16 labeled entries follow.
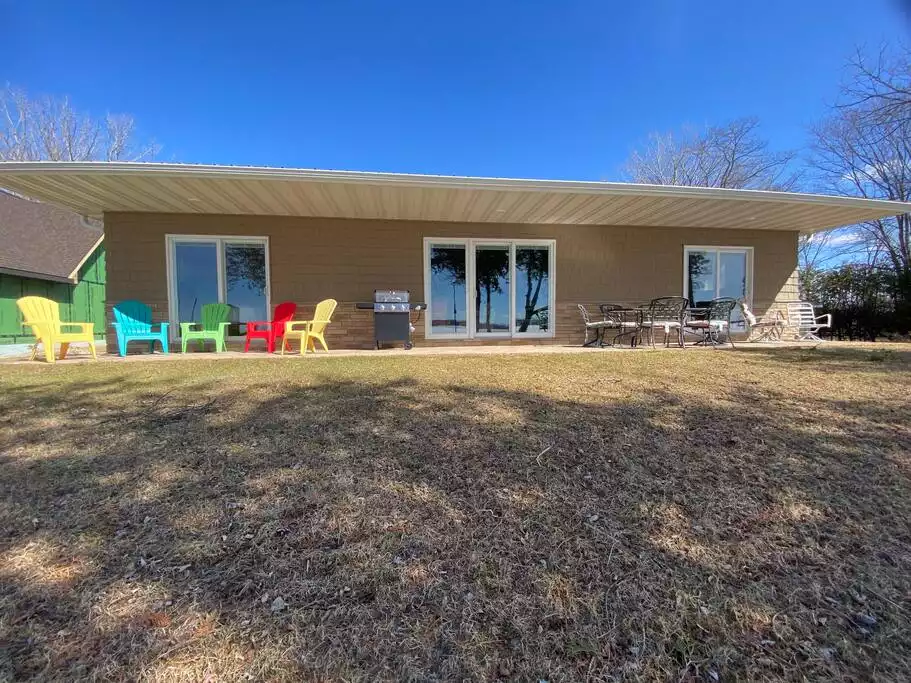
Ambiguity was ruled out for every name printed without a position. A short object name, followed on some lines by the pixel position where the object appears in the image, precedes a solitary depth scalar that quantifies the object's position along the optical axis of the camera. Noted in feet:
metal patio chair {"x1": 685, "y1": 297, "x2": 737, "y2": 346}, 24.45
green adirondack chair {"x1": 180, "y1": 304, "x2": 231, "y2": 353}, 22.04
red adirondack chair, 22.41
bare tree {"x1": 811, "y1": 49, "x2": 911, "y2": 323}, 34.22
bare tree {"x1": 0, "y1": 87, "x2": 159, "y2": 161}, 51.88
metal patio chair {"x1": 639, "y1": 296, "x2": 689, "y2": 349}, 23.31
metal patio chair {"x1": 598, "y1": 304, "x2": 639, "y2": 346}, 23.65
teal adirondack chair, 20.72
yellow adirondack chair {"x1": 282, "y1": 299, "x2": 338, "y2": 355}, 21.08
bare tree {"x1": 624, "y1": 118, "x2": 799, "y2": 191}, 61.31
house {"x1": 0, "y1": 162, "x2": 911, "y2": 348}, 19.72
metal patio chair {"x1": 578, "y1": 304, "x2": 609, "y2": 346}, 23.61
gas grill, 23.66
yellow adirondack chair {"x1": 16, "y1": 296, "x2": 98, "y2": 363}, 18.75
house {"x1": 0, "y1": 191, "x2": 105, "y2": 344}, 33.73
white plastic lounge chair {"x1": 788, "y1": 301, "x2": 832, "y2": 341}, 28.50
